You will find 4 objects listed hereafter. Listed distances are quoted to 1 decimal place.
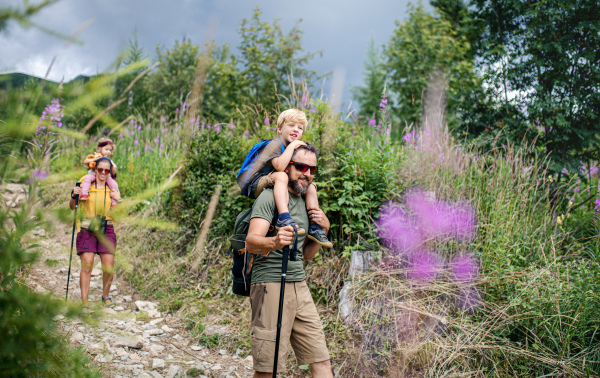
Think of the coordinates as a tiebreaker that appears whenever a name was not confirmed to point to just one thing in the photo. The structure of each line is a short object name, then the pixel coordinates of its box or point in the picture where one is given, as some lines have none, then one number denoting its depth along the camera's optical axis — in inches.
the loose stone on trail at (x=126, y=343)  143.4
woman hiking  163.8
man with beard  96.1
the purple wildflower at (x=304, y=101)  197.6
